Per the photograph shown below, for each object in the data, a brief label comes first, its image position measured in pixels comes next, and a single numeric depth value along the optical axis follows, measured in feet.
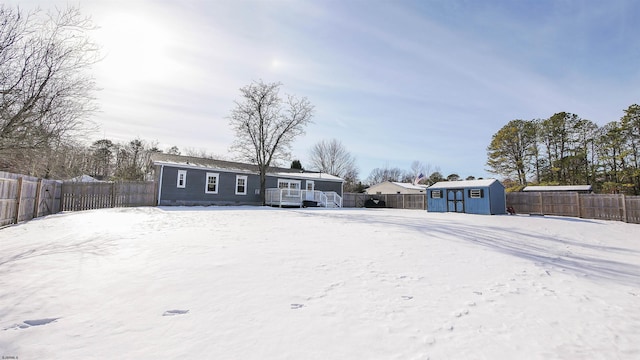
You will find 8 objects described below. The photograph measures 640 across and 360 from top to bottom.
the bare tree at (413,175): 212.78
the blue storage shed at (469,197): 62.39
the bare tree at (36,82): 22.21
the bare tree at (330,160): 153.89
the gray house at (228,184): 60.18
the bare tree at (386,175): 217.36
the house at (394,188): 131.85
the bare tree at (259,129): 75.66
